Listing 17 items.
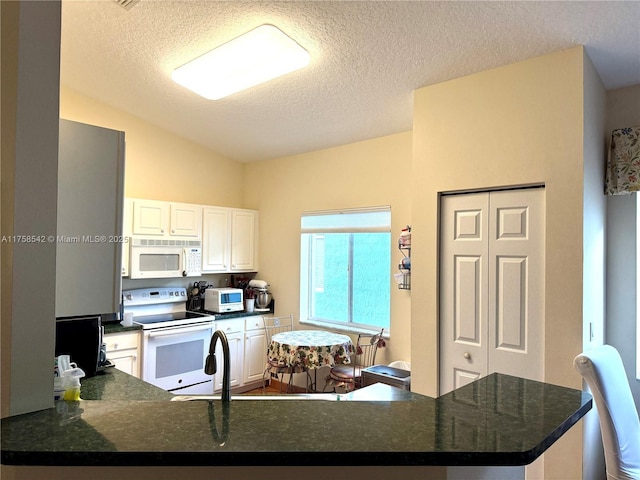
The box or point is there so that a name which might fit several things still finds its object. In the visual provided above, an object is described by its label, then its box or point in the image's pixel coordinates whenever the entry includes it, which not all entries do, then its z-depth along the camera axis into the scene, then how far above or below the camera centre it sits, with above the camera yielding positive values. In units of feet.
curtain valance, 8.34 +1.83
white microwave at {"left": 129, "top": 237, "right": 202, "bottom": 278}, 13.32 -0.34
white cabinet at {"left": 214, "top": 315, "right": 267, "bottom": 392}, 14.79 -3.75
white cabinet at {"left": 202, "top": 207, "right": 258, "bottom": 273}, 15.34 +0.34
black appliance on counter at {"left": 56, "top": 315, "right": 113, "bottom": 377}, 6.56 -1.52
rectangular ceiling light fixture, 8.27 +4.07
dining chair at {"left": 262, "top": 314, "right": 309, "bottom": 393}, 15.75 -2.94
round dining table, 11.65 -2.92
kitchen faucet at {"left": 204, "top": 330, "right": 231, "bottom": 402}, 4.08 -1.24
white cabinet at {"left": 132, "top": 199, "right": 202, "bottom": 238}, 13.43 +0.99
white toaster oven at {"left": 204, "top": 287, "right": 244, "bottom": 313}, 14.93 -1.87
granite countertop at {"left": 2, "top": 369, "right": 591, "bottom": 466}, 2.73 -1.34
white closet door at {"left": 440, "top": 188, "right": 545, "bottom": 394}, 8.08 -0.71
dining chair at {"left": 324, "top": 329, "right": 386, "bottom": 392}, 12.41 -3.68
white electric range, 12.83 -2.93
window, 13.30 -0.64
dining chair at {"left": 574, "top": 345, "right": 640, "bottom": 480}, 6.04 -2.45
